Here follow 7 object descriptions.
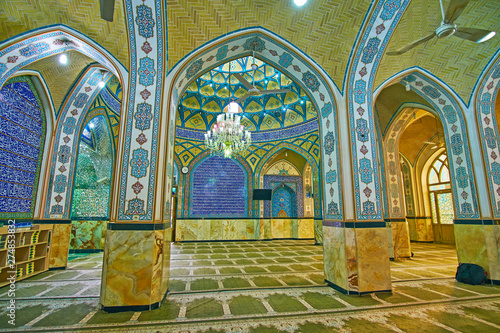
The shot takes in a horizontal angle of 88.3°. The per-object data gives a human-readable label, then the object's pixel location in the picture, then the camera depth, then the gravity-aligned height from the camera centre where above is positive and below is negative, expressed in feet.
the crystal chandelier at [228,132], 26.96 +8.80
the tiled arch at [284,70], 13.89 +8.41
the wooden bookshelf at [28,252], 13.67 -2.12
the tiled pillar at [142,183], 10.68 +1.51
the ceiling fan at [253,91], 17.61 +8.72
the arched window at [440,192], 34.45 +3.26
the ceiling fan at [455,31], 9.93 +7.47
